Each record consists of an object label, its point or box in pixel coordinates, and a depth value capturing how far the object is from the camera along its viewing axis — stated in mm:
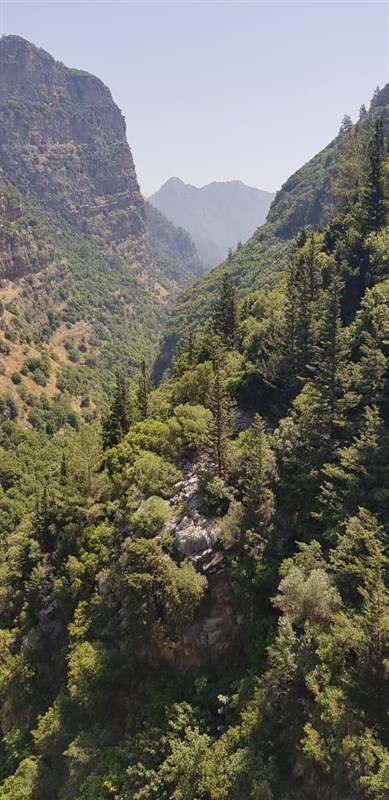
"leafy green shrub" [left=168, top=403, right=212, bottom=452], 41500
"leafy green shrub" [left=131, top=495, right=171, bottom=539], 34500
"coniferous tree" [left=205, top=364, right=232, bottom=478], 35812
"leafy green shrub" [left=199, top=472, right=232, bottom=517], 33969
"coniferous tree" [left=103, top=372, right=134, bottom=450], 53406
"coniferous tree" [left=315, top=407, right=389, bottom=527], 28875
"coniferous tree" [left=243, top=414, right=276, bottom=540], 31391
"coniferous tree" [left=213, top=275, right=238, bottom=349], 64375
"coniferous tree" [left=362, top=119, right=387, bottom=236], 59719
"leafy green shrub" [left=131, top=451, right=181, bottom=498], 38656
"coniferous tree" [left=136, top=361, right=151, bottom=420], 54416
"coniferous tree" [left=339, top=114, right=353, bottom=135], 178000
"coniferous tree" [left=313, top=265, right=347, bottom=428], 34344
